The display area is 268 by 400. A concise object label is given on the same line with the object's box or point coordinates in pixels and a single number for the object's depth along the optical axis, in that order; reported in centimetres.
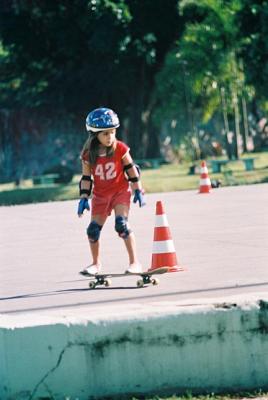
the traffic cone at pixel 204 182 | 2772
